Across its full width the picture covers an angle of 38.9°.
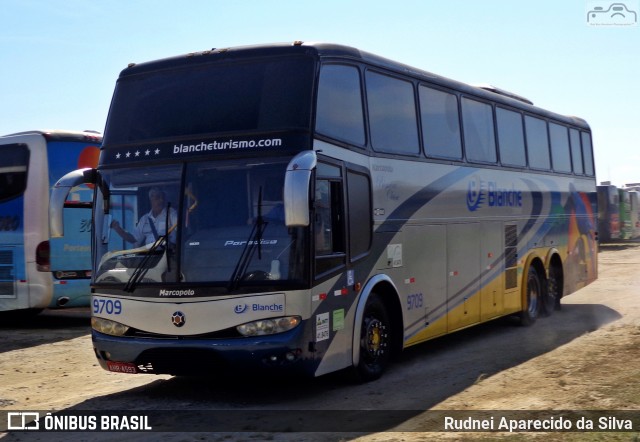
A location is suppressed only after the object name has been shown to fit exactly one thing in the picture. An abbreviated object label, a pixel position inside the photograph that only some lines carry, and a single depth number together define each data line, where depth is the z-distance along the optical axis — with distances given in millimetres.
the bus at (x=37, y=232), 15625
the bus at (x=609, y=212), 44156
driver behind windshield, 9125
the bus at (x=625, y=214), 45062
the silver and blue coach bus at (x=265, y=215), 8852
